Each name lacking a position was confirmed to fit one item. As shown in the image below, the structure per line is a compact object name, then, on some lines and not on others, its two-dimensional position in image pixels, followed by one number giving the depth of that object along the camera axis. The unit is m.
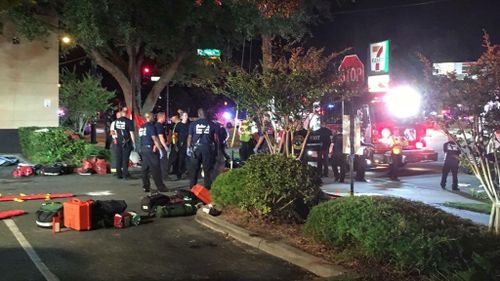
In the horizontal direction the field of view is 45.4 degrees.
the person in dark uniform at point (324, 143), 15.94
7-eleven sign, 12.15
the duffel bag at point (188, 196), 10.56
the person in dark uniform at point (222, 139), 13.52
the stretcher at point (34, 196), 11.66
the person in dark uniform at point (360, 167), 15.99
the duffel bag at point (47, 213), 8.91
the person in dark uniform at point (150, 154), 12.63
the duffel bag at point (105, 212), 8.97
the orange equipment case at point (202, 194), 10.77
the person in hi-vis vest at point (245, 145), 16.07
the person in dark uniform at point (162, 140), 12.93
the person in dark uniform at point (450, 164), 14.62
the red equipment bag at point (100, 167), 16.30
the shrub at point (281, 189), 8.73
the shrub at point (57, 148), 17.70
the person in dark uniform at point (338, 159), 15.86
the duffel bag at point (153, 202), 10.21
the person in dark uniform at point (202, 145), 12.45
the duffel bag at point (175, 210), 9.96
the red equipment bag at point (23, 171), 15.63
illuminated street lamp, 20.00
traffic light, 21.06
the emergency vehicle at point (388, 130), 18.89
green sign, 20.01
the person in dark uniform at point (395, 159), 16.62
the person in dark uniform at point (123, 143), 14.83
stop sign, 10.23
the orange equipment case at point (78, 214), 8.70
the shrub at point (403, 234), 6.02
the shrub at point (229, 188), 9.33
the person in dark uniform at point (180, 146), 14.91
